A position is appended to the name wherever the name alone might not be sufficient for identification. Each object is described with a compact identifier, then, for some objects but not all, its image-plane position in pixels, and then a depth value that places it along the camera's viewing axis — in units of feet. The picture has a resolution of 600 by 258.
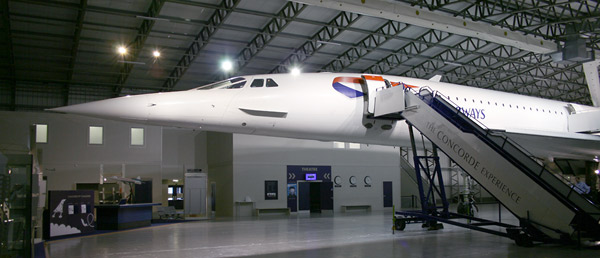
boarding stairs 28.07
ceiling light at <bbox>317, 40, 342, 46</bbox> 71.51
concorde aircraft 31.07
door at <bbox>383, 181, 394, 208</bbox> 82.58
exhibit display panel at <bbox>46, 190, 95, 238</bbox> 41.47
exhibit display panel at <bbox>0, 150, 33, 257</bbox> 17.02
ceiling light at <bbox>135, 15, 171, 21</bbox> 59.13
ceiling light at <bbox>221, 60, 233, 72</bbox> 81.61
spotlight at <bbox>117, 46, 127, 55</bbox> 69.69
